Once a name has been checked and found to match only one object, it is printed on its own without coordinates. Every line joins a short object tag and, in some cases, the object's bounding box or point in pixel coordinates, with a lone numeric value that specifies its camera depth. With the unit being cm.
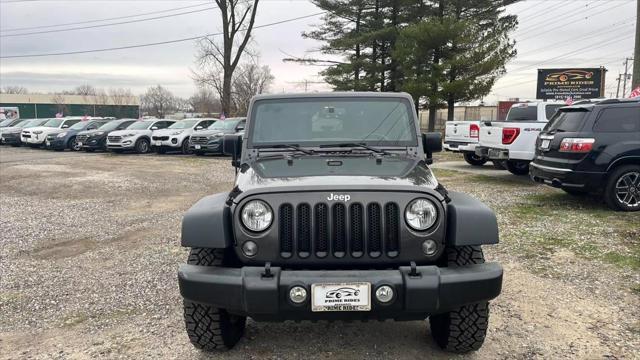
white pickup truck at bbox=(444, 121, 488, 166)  1425
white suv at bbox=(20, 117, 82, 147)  2555
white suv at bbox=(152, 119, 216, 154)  2103
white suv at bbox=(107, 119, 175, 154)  2136
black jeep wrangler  287
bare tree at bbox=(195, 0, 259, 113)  3188
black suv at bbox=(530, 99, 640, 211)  788
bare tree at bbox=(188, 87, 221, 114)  6551
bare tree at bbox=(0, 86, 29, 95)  9808
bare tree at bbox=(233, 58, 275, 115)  4697
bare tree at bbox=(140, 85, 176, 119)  9200
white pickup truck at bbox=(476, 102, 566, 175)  1111
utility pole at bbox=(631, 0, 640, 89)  1535
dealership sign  3000
